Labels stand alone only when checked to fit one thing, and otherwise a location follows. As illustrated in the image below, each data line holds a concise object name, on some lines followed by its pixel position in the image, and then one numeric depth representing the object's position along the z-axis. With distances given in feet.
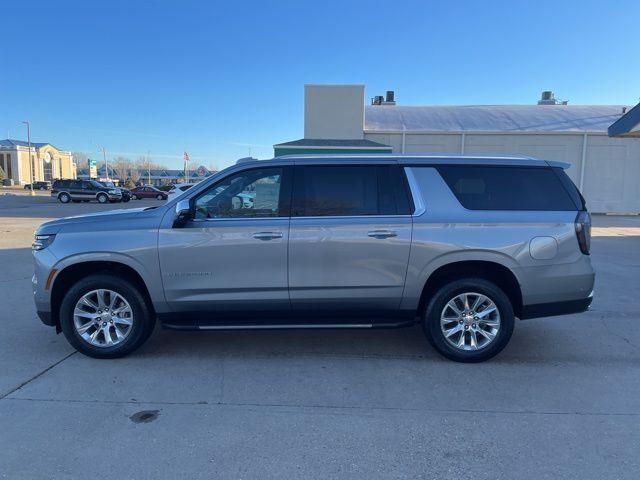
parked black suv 115.14
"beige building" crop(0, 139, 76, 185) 284.82
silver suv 14.06
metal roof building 77.36
